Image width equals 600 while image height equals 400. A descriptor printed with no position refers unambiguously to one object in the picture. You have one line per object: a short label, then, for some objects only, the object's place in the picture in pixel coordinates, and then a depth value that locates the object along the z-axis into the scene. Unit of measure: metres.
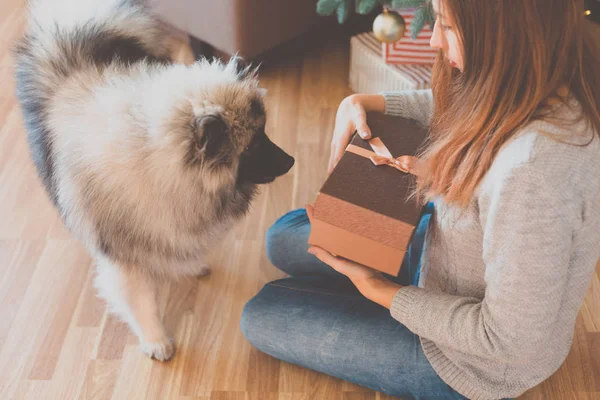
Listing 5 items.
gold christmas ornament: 1.75
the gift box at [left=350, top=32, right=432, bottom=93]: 1.96
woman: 0.83
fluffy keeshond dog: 1.11
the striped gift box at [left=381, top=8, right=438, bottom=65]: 1.95
